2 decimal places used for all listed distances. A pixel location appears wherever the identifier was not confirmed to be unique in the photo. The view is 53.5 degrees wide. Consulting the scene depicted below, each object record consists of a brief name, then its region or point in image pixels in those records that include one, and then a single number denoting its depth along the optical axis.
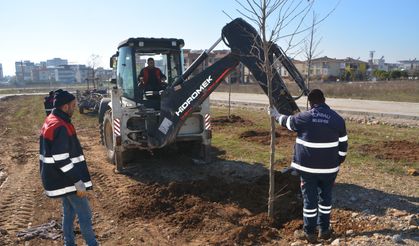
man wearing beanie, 4.59
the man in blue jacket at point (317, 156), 5.04
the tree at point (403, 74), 68.88
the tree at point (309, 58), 13.96
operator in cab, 9.26
